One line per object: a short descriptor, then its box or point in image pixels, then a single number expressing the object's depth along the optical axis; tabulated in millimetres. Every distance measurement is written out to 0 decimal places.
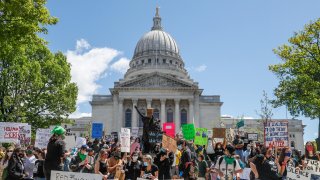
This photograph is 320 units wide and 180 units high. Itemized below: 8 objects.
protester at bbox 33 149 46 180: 8489
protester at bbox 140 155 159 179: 7638
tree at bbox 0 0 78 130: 23560
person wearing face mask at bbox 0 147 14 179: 6863
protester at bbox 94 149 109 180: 6660
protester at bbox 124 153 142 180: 8264
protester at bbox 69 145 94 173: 7222
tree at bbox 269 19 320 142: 18962
